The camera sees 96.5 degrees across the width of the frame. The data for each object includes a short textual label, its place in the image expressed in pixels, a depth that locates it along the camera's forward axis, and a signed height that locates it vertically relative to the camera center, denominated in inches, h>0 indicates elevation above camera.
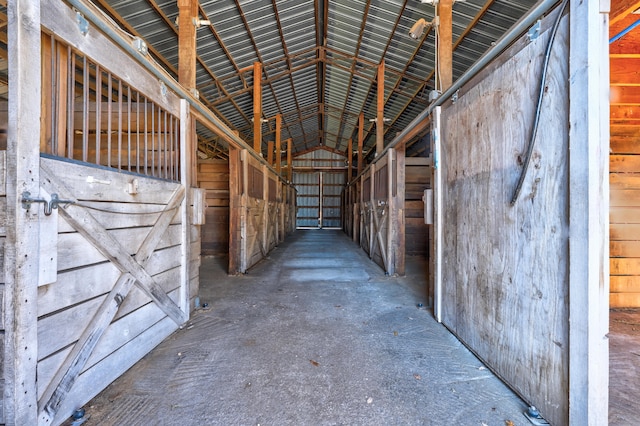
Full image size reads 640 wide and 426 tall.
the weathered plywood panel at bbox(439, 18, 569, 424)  59.4 -4.2
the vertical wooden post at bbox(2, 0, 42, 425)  49.8 -2.7
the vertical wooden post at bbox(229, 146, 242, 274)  202.4 +2.3
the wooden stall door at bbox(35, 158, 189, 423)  56.0 -11.3
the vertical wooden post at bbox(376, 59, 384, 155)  296.5 +110.9
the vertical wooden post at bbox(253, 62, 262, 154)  308.1 +115.3
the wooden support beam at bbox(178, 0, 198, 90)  145.1 +87.9
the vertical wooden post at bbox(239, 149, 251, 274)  207.3 -0.6
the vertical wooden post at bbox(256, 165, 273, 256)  271.7 +0.7
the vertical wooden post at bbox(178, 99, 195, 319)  114.9 +1.3
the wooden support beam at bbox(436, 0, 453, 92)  140.2 +85.5
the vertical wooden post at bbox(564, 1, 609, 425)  51.6 -2.2
